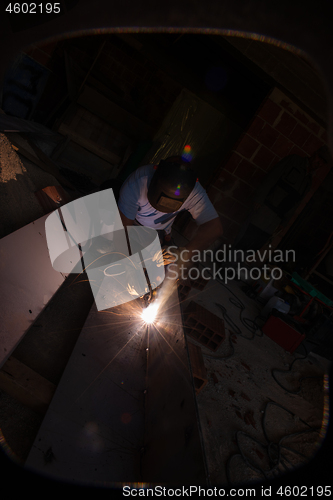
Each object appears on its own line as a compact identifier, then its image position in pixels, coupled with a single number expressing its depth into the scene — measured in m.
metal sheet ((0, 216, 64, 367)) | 1.26
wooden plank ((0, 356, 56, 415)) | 1.15
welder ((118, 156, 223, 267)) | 2.11
